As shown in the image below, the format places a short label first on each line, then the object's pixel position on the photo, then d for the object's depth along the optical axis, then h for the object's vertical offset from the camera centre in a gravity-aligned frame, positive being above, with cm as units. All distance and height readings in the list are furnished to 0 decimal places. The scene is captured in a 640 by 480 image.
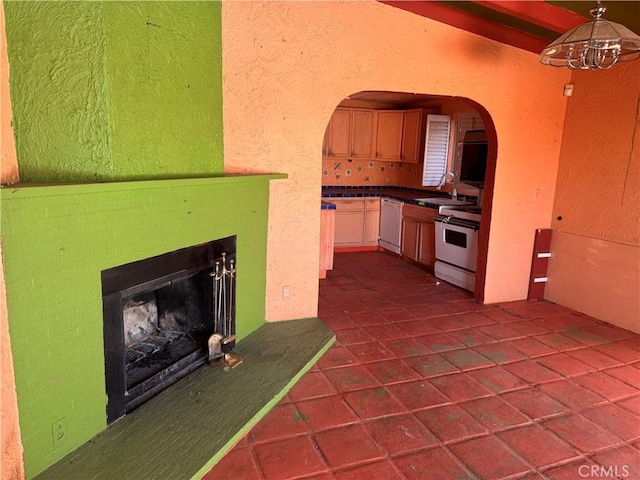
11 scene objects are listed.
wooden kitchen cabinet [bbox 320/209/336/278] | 514 -93
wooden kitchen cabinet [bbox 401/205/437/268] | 576 -95
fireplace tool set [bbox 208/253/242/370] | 291 -109
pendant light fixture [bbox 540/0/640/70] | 235 +72
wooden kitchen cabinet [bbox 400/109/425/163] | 656 +43
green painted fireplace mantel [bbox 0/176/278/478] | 171 -52
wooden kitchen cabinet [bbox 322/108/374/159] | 670 +43
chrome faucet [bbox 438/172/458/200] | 654 -19
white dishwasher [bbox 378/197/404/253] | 639 -90
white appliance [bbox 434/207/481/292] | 485 -92
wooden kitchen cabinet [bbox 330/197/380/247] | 660 -91
